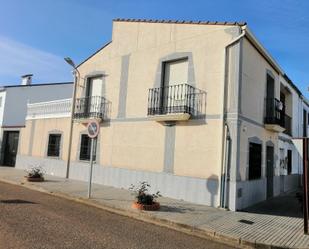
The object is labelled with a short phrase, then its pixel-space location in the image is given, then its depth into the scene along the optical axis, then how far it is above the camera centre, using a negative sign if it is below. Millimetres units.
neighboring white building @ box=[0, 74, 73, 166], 21895 +3913
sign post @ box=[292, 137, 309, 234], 7652 +260
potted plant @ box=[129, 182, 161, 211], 9250 -1232
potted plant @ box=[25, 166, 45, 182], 14039 -983
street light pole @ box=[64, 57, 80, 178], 15845 +2884
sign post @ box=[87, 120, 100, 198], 10813 +1021
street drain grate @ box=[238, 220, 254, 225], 8475 -1474
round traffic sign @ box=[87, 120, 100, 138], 10820 +1038
